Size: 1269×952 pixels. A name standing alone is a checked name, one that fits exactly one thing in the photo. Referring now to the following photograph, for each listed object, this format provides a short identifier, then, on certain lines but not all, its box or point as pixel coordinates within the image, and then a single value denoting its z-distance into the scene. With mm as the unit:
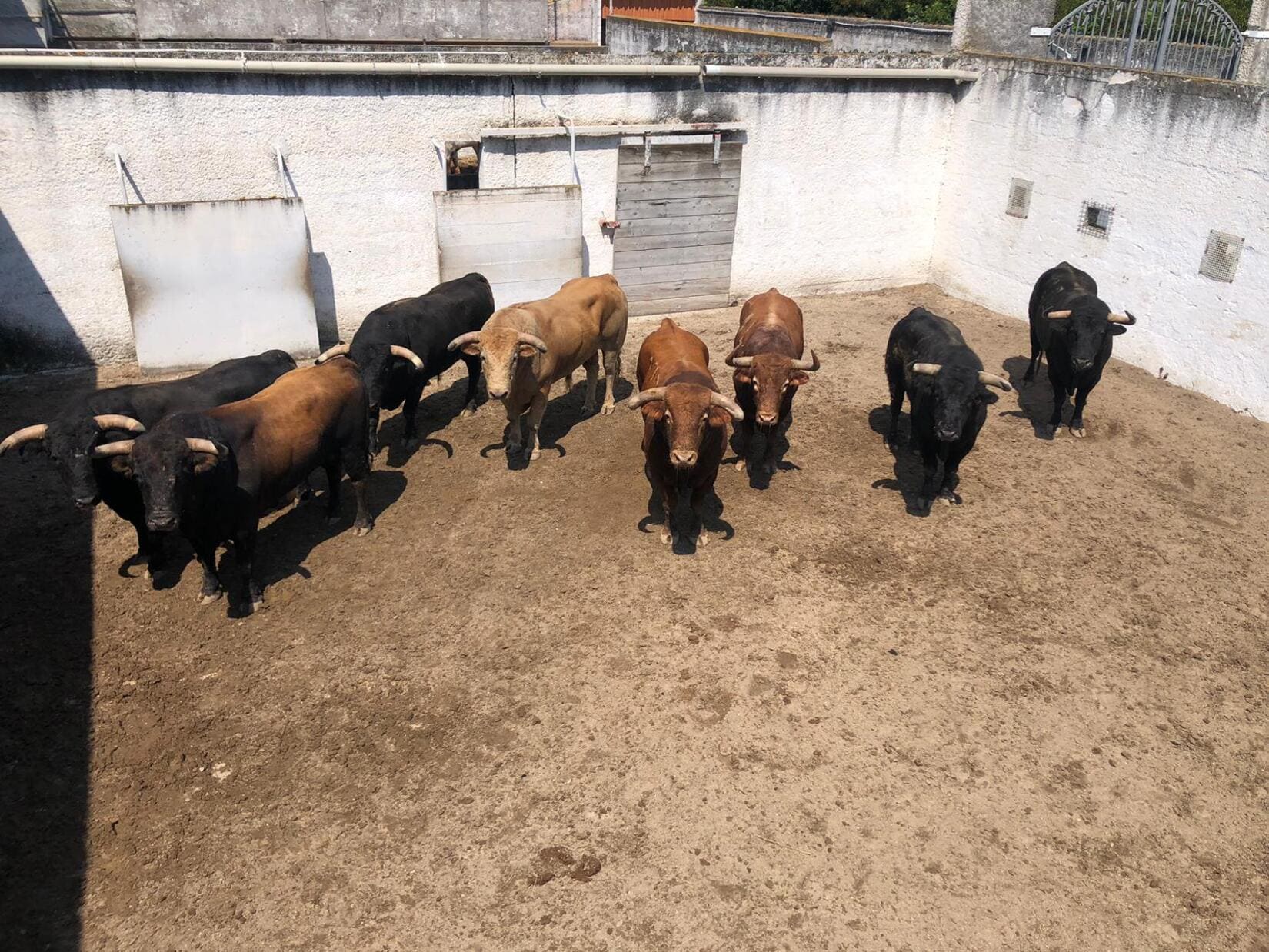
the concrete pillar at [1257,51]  11305
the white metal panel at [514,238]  12062
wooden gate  13102
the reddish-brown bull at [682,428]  7480
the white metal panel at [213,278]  10586
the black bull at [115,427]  6945
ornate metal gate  13391
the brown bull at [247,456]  6520
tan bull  8820
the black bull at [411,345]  9172
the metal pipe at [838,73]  12961
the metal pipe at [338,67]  9945
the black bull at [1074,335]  9977
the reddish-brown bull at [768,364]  8562
